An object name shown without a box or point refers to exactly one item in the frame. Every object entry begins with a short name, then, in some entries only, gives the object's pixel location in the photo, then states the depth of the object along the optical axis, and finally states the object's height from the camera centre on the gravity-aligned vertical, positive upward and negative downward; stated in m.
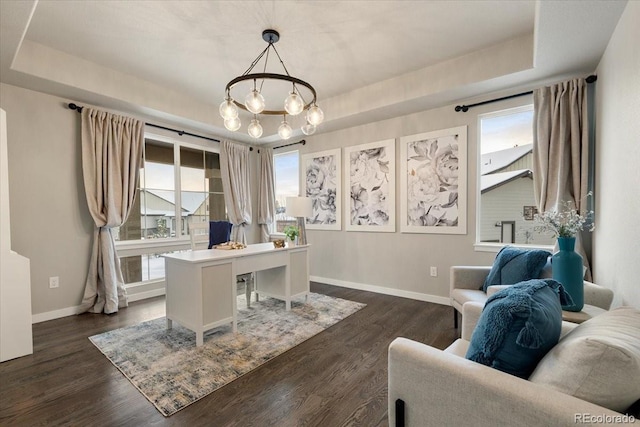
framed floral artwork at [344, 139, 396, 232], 4.11 +0.36
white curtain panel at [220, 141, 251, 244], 5.02 +0.47
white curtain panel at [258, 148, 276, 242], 5.46 +0.34
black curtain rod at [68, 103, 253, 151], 3.39 +1.26
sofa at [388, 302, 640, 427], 0.79 -0.59
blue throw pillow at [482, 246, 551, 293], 2.40 -0.49
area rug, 1.96 -1.18
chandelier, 2.25 +0.86
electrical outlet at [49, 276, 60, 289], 3.28 -0.78
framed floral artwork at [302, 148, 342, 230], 4.68 +0.40
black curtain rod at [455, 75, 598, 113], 2.68 +1.24
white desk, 2.53 -0.64
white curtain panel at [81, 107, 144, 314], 3.46 +0.23
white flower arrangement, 1.88 -0.11
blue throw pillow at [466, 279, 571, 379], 1.00 -0.44
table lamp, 3.56 +0.05
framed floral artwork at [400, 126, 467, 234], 3.55 +0.36
